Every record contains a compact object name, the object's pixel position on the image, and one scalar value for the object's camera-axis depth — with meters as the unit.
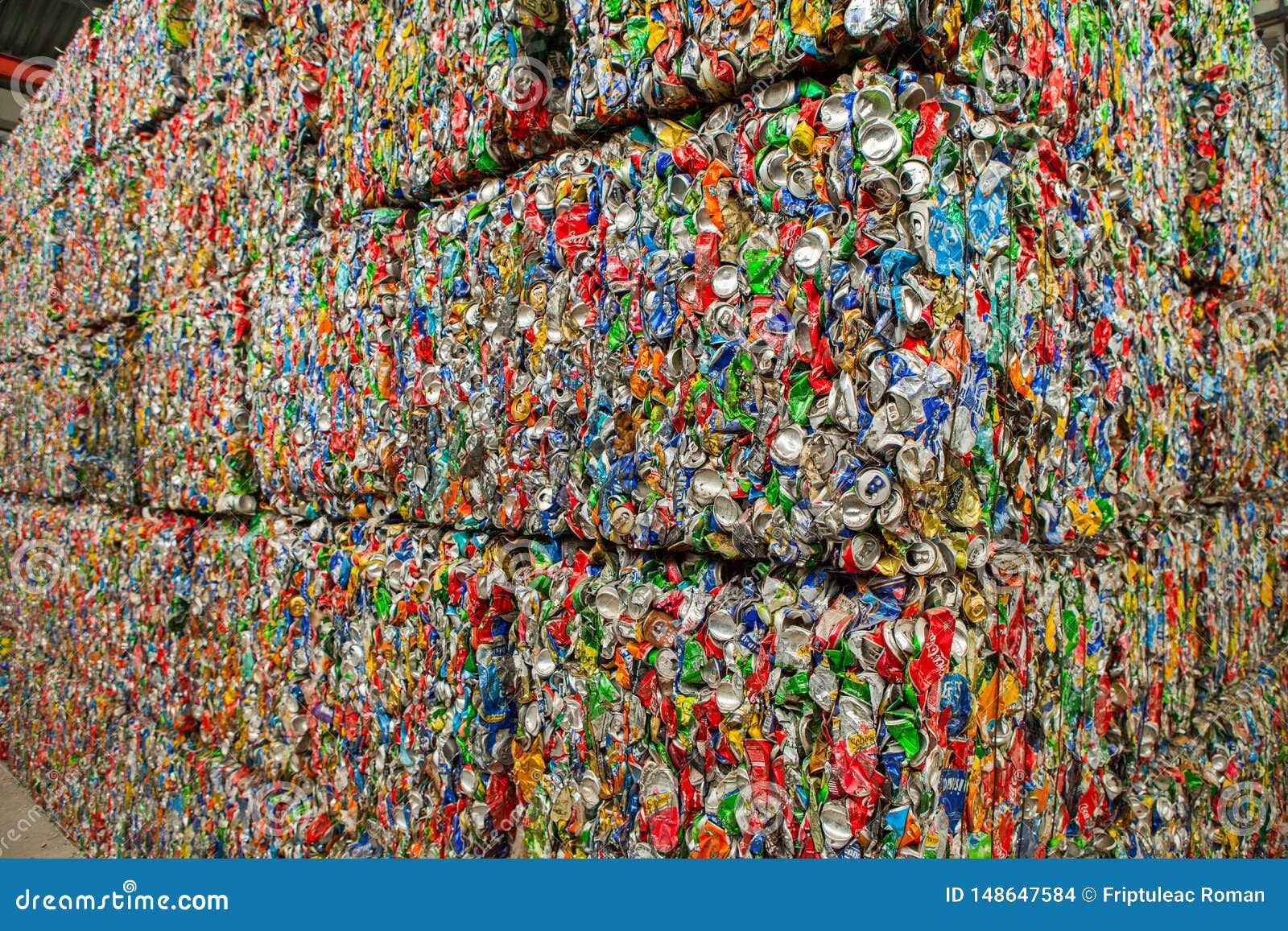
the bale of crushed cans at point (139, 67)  2.07
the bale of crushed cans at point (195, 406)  1.69
